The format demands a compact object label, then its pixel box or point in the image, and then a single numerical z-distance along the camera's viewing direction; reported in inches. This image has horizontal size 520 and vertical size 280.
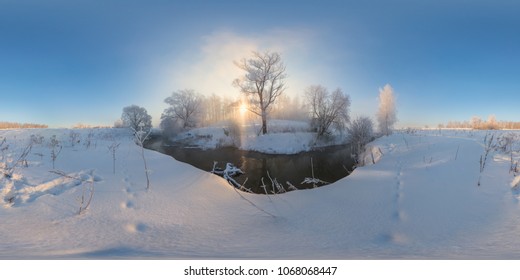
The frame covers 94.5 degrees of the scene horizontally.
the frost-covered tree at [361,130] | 878.1
